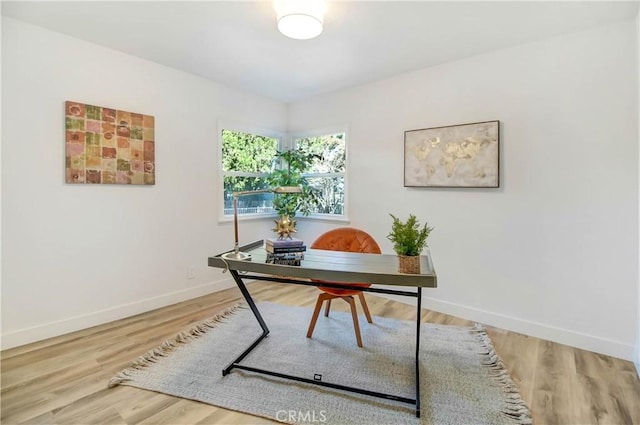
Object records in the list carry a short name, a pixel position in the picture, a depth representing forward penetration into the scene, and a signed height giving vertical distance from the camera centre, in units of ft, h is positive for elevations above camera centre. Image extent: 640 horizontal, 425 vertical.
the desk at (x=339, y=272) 5.60 -1.19
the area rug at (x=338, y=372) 5.63 -3.47
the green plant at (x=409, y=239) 5.82 -0.57
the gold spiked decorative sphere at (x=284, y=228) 7.32 -0.47
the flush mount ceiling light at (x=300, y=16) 6.46 +3.90
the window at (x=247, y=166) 12.73 +1.70
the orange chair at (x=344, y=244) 8.27 -1.03
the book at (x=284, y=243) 7.13 -0.79
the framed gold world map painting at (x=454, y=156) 9.26 +1.60
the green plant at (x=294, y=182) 13.61 +1.07
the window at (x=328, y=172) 13.24 +1.51
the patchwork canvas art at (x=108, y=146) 8.61 +1.76
